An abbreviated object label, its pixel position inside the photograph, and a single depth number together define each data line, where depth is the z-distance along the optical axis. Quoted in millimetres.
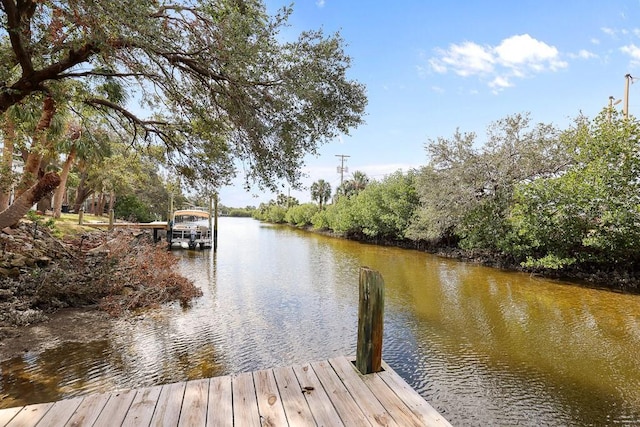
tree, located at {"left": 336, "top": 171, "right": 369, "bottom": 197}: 48222
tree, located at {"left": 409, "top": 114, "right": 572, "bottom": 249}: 15492
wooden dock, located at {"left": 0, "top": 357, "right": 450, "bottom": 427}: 2471
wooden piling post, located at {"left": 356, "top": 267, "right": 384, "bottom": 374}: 3290
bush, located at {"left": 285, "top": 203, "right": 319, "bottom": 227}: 47719
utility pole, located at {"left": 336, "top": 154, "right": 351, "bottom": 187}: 49450
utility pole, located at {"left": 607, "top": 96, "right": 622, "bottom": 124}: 17148
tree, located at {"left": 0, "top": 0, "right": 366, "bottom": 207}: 4035
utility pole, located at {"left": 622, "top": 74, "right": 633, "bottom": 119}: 16969
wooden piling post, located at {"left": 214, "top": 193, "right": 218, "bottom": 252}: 21480
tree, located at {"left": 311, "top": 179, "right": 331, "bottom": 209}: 56256
